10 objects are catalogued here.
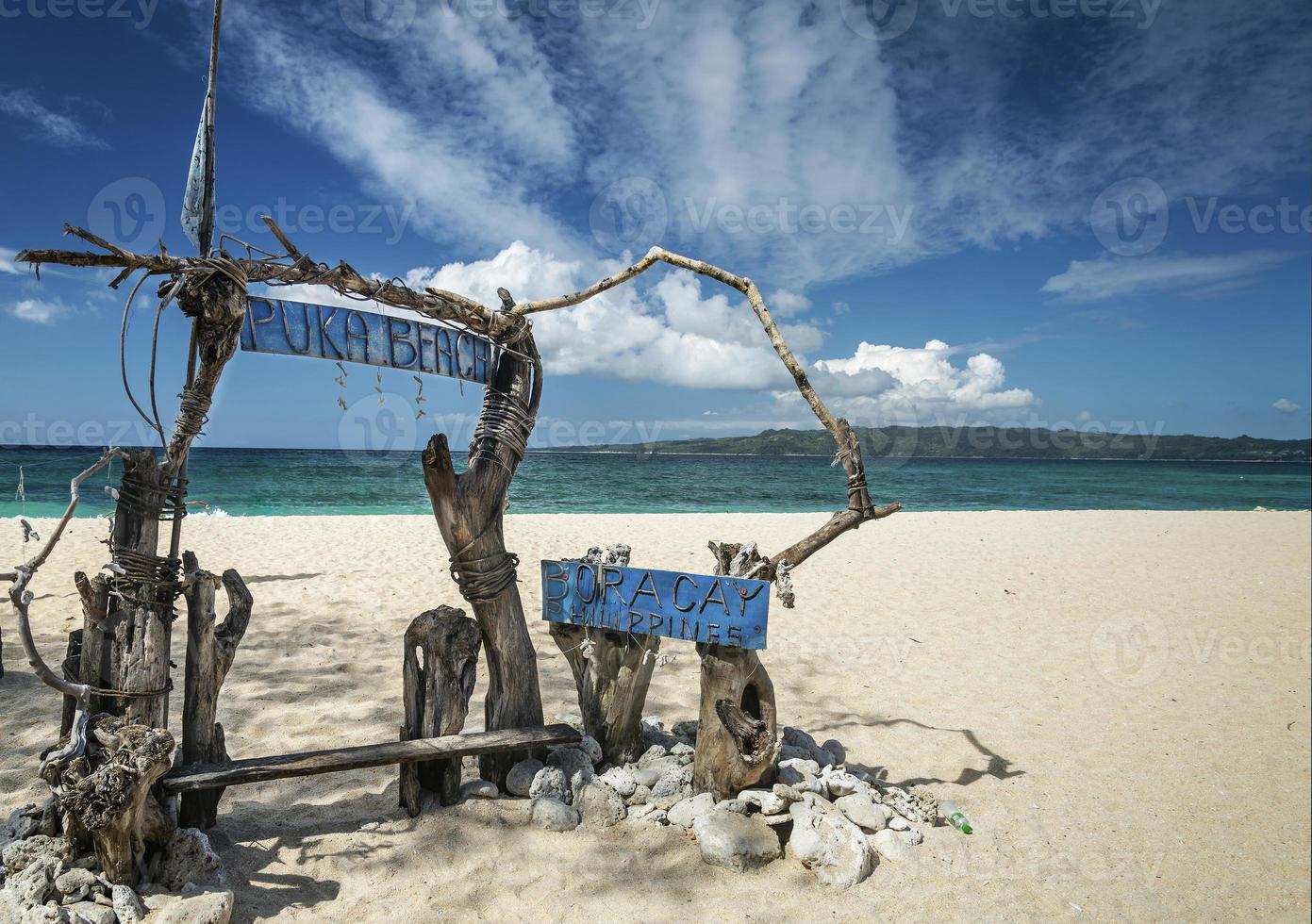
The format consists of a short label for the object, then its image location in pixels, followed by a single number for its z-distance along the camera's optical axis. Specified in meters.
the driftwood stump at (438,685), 3.50
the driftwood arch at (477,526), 2.91
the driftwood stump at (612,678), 3.89
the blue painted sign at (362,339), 3.30
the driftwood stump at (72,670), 3.01
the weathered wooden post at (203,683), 3.15
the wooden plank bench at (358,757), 3.03
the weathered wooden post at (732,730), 3.54
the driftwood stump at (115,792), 2.60
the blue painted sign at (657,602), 3.47
